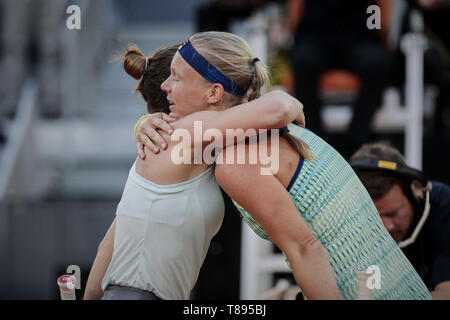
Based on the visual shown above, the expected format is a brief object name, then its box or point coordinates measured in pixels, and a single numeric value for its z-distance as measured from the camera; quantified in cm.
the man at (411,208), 1045
